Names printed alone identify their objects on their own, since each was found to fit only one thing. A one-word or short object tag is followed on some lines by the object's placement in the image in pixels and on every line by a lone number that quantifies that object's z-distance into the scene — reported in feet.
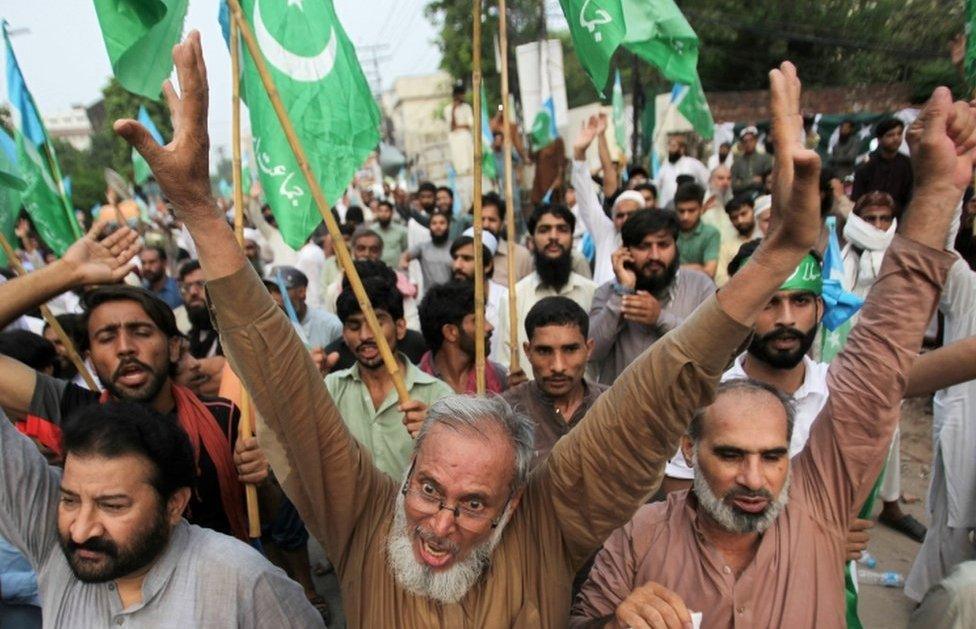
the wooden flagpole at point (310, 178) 7.32
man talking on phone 11.69
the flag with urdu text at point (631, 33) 8.46
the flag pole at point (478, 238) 7.79
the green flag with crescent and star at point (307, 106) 9.50
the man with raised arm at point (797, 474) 5.81
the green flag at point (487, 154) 26.64
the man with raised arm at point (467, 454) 4.66
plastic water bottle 13.05
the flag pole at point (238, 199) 8.11
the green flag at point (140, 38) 7.68
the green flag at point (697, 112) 17.06
